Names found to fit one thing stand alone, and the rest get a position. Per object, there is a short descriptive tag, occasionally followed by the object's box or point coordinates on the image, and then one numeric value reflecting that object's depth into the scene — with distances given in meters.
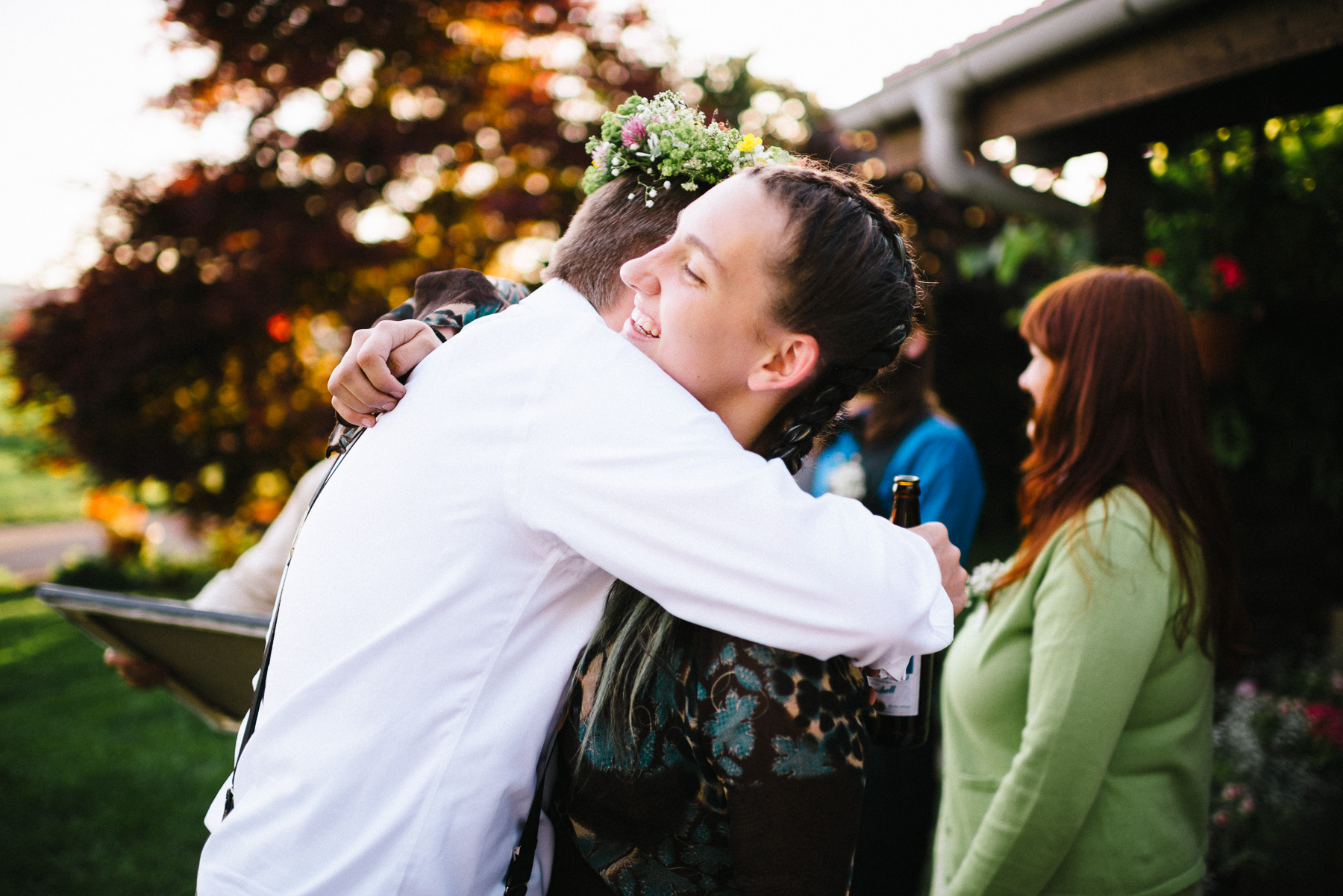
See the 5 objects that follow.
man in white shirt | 1.17
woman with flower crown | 1.22
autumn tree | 7.35
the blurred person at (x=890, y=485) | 3.29
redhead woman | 2.04
